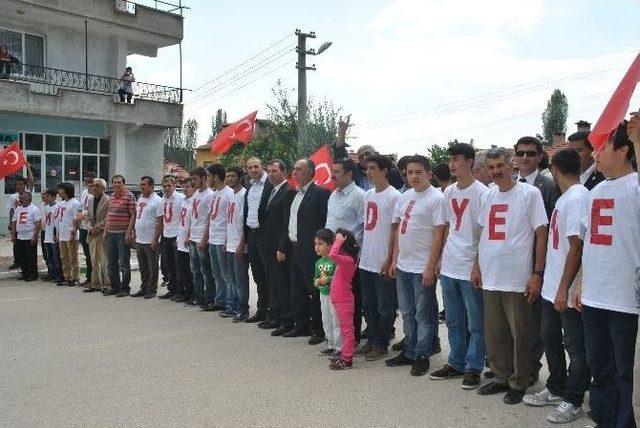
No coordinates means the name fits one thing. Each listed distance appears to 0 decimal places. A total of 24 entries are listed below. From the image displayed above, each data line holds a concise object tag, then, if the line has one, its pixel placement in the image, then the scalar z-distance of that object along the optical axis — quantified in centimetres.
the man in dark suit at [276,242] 793
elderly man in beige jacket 1120
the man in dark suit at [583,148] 550
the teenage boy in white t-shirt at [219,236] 898
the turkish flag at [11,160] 1293
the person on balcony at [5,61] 2112
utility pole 2319
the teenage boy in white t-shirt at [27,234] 1275
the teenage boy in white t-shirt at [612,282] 386
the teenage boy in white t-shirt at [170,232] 1014
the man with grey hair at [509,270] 496
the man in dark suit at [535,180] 520
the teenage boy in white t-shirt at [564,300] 440
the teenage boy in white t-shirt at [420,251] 587
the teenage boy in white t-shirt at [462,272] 549
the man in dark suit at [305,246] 734
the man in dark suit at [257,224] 830
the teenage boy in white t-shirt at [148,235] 1046
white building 2188
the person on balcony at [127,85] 2442
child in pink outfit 615
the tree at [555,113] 6341
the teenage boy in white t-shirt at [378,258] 644
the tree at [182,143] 6494
